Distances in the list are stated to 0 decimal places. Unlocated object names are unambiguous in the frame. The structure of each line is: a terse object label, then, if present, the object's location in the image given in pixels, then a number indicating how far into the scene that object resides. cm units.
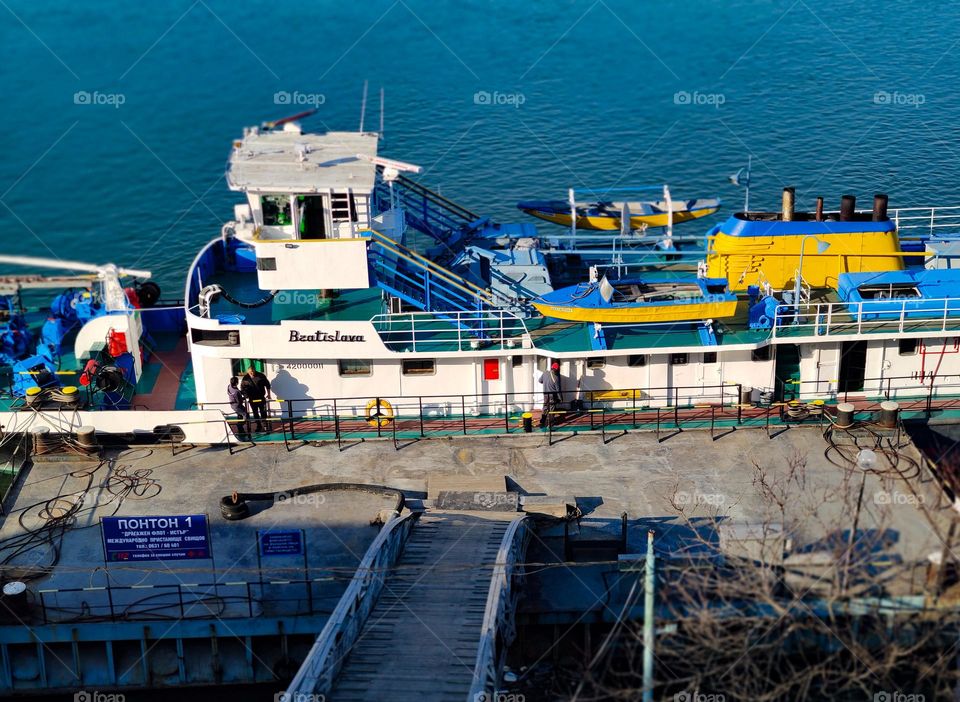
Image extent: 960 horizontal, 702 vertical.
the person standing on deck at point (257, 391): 2708
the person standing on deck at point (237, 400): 2695
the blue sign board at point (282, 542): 2231
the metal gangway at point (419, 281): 2730
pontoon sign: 2248
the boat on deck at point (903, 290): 2783
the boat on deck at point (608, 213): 3372
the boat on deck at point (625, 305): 2689
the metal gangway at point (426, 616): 1923
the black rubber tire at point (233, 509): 2444
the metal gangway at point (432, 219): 2928
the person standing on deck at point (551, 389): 2728
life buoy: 2765
